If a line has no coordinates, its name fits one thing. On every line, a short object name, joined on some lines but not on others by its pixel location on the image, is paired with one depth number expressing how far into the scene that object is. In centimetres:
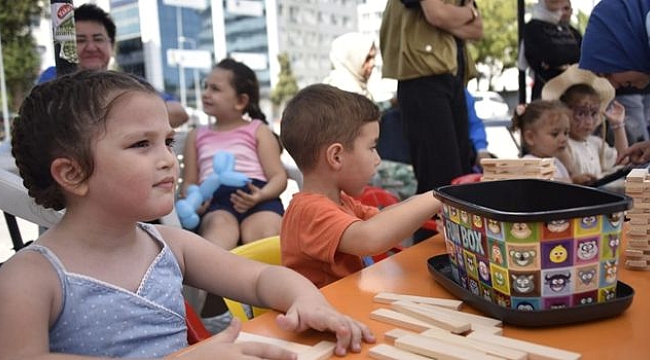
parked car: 1127
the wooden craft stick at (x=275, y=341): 84
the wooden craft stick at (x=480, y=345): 76
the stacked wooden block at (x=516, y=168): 139
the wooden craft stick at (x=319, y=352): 80
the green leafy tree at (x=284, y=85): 2267
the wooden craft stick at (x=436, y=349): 75
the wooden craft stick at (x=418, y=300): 98
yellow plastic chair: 156
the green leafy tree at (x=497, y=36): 1903
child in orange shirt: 133
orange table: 80
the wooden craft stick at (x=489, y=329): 85
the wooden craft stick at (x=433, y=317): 86
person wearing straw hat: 318
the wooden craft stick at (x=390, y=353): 78
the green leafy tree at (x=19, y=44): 1219
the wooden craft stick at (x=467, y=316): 89
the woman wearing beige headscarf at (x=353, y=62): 421
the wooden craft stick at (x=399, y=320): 88
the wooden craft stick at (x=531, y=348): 75
